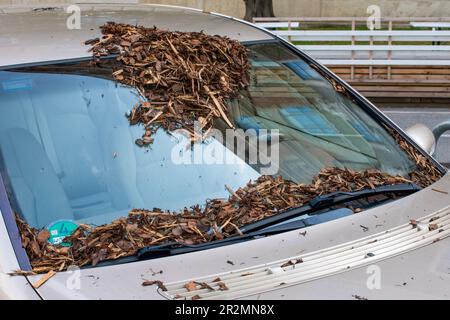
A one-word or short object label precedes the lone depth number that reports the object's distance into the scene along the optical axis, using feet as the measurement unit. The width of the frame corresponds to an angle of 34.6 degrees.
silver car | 7.20
